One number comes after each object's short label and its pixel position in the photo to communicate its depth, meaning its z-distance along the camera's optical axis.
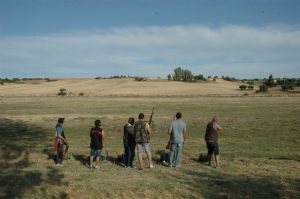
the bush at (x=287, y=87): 85.84
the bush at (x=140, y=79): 116.75
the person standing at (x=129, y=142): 16.56
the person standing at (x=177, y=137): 16.47
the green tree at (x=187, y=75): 124.90
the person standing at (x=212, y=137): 16.64
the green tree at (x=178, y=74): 133.19
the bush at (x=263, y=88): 81.44
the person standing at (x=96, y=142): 16.36
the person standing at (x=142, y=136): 16.03
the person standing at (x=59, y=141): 17.08
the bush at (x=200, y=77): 124.38
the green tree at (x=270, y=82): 98.28
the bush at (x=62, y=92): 81.31
